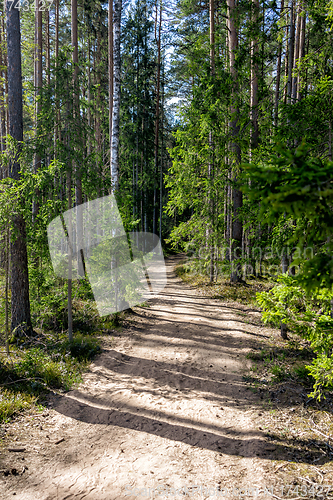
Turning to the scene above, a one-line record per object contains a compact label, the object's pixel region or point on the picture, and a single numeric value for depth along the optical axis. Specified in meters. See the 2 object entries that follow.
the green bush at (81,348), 7.45
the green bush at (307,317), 4.00
